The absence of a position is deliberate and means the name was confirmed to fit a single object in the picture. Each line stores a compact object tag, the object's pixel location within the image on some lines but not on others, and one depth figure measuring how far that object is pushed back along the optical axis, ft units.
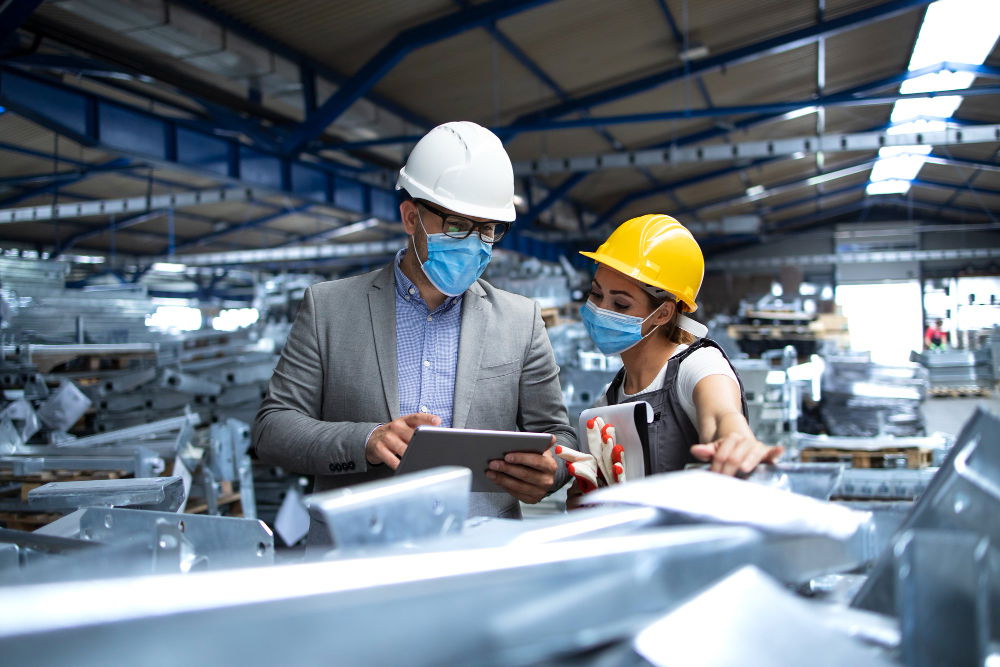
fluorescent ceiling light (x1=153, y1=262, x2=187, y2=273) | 49.19
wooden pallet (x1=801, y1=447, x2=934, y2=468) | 15.75
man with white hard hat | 6.29
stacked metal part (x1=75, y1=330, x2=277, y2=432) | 19.93
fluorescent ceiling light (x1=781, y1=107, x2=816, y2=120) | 38.98
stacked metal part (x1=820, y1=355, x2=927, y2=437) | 23.93
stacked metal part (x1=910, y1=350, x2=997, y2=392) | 40.63
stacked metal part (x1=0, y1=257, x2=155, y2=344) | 24.58
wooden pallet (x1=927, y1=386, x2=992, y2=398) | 41.14
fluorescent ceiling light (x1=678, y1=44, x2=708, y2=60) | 26.99
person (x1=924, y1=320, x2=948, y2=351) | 54.70
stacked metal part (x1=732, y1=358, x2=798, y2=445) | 17.30
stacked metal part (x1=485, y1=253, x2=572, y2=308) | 24.40
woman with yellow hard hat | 5.64
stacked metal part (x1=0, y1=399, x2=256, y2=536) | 12.55
